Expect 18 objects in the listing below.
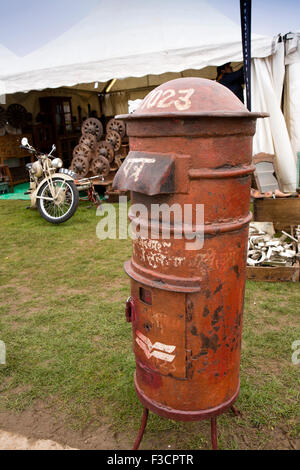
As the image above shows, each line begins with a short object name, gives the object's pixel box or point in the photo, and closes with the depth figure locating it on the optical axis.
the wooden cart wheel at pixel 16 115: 10.03
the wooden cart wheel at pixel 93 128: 7.88
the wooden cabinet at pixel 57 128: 10.76
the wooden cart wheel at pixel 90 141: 7.56
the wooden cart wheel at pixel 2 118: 9.83
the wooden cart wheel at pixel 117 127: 7.86
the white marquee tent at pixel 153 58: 6.07
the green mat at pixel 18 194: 8.56
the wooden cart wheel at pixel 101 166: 7.31
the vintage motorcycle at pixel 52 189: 5.88
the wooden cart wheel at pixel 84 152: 7.39
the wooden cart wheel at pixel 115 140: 7.73
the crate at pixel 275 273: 3.68
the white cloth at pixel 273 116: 6.10
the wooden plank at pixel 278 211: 4.52
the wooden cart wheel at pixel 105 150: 7.43
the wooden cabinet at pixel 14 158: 9.45
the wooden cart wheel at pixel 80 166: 7.35
